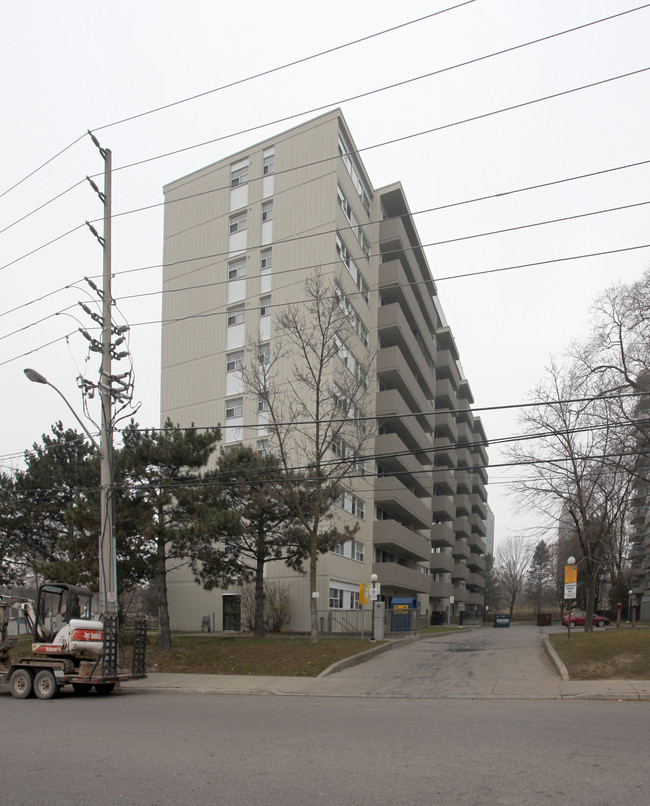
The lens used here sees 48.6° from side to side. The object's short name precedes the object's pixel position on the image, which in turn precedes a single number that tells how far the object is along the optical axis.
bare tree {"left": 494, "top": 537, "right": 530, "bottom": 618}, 108.56
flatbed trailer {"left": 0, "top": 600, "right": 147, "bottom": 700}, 16.66
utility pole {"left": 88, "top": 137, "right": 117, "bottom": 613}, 19.16
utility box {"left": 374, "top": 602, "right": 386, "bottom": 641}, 26.75
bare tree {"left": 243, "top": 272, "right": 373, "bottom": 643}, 24.70
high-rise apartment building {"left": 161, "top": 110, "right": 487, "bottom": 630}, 37.78
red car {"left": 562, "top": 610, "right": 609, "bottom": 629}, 55.16
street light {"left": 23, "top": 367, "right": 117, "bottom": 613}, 18.94
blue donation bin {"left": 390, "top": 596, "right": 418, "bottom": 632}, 31.84
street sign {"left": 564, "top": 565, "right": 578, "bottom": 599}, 24.11
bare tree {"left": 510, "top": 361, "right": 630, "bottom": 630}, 27.11
